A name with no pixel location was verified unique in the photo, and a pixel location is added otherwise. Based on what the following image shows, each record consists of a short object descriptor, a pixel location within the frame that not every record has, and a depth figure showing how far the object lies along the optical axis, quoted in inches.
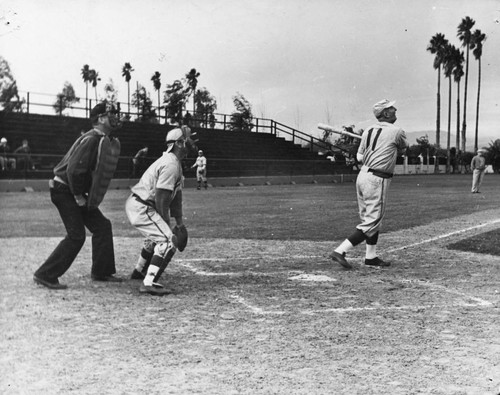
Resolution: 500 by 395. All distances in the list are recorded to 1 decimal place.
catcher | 222.5
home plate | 261.3
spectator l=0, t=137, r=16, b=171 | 857.5
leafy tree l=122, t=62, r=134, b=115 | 700.5
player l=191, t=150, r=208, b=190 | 1059.9
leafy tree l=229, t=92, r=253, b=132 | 1365.7
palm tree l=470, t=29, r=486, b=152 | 1362.6
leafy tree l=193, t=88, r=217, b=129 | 1376.7
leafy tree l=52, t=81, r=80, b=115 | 1170.0
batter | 284.7
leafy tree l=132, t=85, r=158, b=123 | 1349.8
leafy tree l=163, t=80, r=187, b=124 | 1293.8
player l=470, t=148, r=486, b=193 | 880.2
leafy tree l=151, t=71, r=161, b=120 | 1170.0
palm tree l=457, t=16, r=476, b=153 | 1069.4
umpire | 226.8
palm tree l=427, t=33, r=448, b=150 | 657.6
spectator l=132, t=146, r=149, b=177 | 1032.8
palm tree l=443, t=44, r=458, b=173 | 1642.5
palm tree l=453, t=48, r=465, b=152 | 1198.3
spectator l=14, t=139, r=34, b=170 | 889.5
